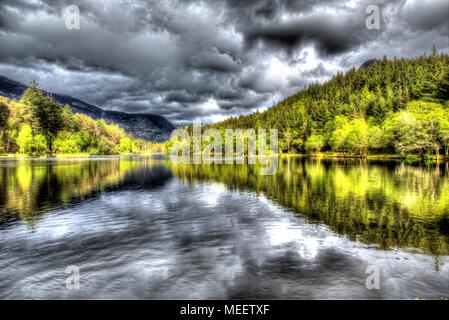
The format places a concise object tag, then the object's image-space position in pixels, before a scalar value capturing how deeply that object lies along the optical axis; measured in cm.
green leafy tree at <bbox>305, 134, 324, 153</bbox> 16501
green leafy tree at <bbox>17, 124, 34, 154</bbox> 15912
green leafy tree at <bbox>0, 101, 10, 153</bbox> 16438
